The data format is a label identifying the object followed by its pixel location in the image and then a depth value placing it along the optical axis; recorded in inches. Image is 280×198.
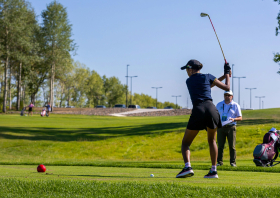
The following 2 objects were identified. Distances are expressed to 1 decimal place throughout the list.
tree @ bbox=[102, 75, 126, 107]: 4817.9
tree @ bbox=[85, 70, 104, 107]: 4461.1
